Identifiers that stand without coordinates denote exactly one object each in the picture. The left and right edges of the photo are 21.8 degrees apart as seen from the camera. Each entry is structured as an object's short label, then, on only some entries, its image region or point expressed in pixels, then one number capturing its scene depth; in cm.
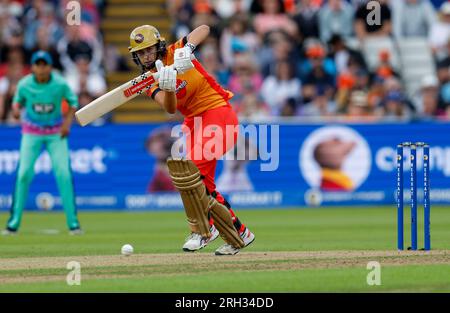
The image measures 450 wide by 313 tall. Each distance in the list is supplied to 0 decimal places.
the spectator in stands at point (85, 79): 2033
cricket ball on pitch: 1116
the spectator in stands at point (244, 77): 2031
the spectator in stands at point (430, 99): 2011
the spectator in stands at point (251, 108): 1969
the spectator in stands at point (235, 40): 2102
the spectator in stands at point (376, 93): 2022
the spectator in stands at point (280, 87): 2042
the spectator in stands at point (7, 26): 2123
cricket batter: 1016
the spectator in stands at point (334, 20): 2148
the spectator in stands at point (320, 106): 2005
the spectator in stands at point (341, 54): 2102
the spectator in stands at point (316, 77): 2038
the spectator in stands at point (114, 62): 2162
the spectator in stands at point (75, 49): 2058
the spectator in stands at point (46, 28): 2106
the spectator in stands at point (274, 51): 2078
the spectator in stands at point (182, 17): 2133
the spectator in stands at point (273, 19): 2155
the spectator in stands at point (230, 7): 2197
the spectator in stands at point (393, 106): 2006
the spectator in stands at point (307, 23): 2155
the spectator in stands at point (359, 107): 1961
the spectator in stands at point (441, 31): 2183
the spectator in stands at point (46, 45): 2066
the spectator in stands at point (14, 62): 2061
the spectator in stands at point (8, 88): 1986
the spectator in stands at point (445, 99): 2020
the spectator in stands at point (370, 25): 2129
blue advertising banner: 1867
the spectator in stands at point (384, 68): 2097
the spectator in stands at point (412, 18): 2192
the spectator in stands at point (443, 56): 2109
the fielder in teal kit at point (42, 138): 1441
